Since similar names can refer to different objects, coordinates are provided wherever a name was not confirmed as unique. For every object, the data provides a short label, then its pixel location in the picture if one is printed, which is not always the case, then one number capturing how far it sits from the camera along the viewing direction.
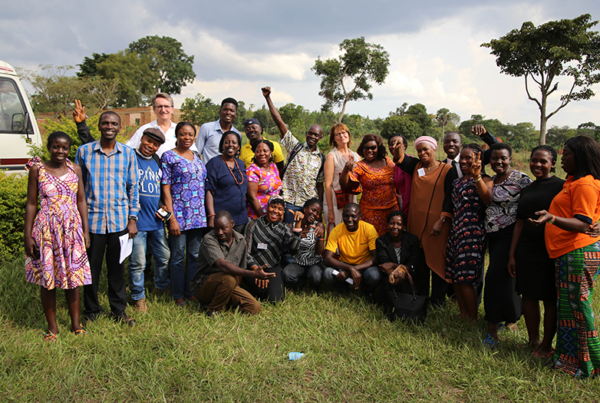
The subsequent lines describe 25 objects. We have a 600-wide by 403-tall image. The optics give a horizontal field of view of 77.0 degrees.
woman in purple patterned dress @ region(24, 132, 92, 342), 3.28
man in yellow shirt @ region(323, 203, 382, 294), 4.45
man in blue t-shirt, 4.00
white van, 6.34
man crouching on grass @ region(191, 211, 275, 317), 4.05
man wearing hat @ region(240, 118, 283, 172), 5.14
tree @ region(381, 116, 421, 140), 36.34
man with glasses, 4.68
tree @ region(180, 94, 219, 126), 28.62
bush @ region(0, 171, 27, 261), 5.24
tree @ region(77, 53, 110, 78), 46.14
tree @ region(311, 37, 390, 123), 29.47
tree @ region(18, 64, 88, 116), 30.53
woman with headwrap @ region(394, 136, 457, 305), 4.06
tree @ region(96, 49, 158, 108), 43.72
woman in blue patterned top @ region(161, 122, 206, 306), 4.16
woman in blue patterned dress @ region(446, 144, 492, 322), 3.65
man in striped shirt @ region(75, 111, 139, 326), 3.60
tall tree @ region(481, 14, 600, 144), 16.70
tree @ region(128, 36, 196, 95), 53.27
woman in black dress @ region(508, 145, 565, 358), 3.17
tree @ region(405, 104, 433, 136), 40.41
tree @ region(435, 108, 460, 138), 47.17
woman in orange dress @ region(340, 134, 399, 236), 4.63
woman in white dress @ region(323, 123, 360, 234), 4.99
